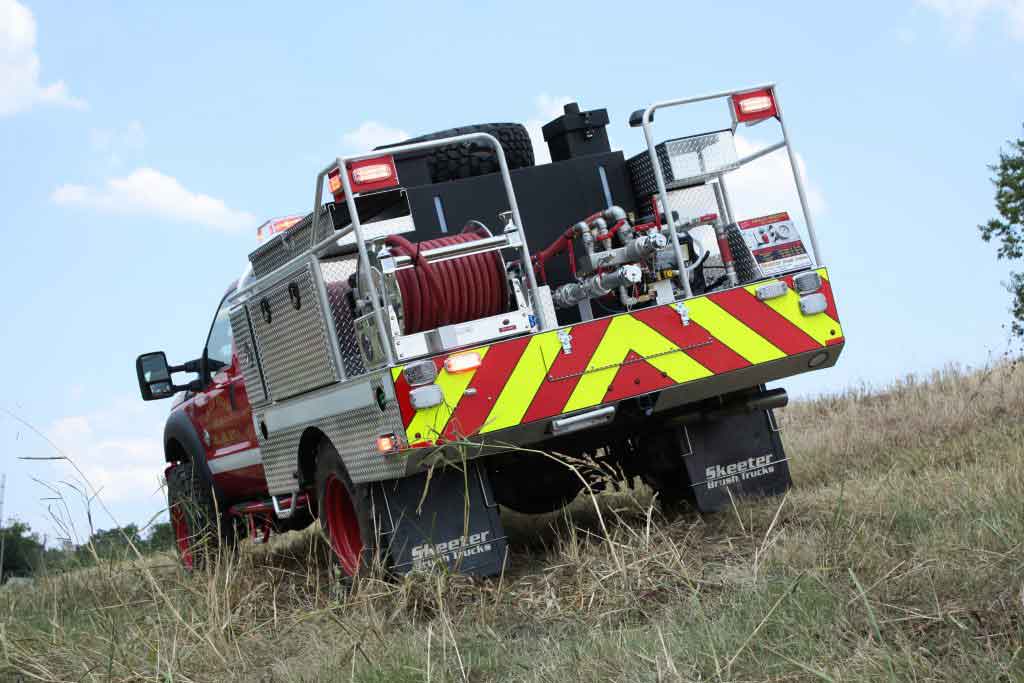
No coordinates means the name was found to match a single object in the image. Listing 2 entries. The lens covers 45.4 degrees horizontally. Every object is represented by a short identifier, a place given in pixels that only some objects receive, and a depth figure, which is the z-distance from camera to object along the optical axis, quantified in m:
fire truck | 6.49
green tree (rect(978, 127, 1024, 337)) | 24.09
